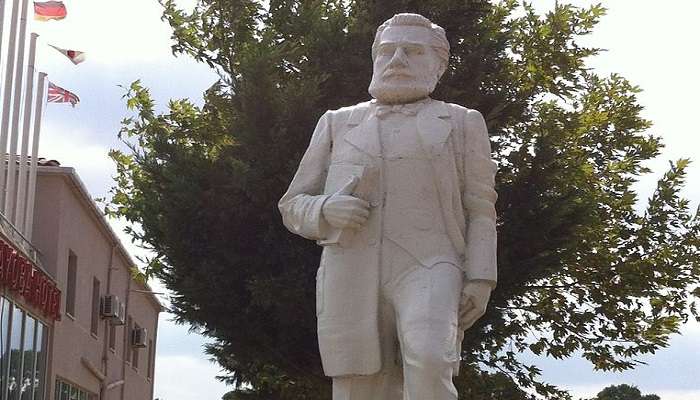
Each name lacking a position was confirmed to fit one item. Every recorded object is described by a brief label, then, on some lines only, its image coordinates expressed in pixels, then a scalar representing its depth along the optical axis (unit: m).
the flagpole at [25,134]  25.94
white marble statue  7.38
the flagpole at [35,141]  26.41
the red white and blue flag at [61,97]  27.66
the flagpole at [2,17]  23.91
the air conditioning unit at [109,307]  35.25
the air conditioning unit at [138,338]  42.03
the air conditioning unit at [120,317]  36.44
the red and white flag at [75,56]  26.42
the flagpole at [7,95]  24.66
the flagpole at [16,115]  25.19
